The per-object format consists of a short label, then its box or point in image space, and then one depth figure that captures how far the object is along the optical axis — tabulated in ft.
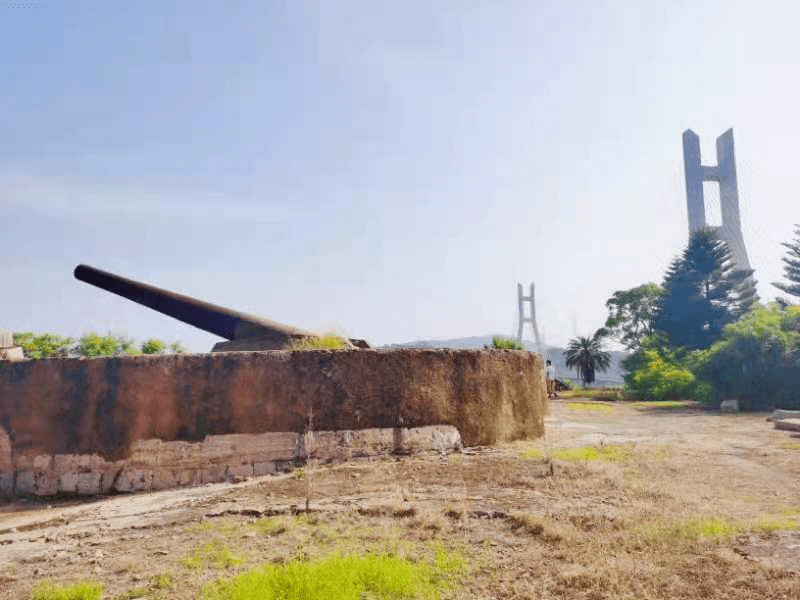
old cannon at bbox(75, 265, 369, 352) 35.91
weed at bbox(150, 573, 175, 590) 12.84
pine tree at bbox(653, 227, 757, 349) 127.65
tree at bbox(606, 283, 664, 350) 156.66
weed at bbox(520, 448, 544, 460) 29.35
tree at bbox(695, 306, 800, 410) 72.95
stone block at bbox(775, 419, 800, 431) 41.86
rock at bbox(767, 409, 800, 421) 49.73
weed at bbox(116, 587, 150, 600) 12.36
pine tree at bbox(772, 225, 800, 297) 131.13
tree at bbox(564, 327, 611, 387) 162.71
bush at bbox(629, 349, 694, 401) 97.71
